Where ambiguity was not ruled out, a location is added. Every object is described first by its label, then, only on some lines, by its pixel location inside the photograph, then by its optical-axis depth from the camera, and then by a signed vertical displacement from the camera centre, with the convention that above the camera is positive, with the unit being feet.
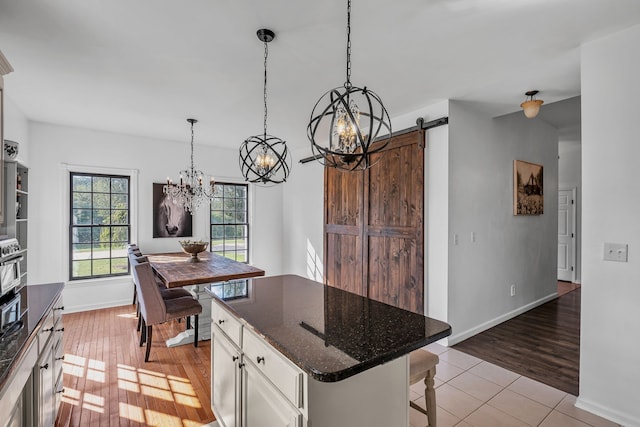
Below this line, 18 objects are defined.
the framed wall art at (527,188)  13.66 +1.15
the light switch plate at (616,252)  6.88 -0.81
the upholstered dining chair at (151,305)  9.52 -2.89
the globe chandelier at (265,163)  8.16 +1.33
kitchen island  3.72 -1.89
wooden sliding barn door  11.84 -0.56
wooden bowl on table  13.42 -1.54
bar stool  5.63 -2.86
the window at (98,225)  15.23 -0.66
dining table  9.88 -2.03
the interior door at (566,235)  20.66 -1.38
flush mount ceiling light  10.14 +3.49
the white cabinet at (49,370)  5.22 -2.91
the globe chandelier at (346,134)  4.64 +1.23
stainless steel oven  5.34 -0.96
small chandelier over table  14.83 +0.98
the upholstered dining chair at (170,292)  10.85 -3.04
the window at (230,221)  18.93 -0.53
